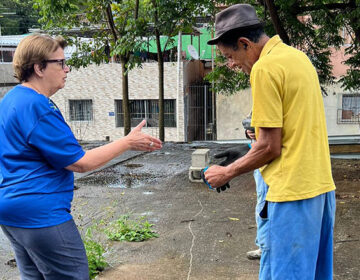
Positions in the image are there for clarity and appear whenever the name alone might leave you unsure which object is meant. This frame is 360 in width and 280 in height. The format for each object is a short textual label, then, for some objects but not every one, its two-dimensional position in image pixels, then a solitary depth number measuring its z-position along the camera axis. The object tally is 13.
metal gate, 20.42
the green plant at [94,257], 3.64
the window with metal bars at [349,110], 18.30
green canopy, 21.03
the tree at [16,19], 30.96
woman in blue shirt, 1.98
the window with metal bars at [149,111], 20.34
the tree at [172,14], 11.16
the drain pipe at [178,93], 18.95
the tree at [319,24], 9.02
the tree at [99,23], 11.58
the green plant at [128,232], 4.65
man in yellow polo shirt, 2.01
